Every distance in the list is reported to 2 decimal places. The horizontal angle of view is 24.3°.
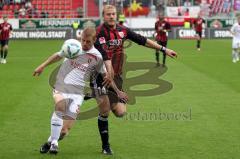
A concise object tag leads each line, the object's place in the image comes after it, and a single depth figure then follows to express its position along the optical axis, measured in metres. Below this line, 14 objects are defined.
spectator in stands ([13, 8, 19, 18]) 48.53
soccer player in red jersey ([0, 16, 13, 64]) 28.27
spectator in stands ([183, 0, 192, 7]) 51.78
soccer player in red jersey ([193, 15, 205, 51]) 36.20
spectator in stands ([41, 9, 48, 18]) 48.40
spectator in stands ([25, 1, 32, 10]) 49.32
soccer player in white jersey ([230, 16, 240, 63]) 27.00
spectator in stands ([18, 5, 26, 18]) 48.09
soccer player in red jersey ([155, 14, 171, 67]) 25.47
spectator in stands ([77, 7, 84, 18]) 48.93
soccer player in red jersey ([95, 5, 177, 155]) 8.88
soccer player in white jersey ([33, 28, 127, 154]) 8.62
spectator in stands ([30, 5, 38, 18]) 48.80
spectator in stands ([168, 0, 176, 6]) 51.54
